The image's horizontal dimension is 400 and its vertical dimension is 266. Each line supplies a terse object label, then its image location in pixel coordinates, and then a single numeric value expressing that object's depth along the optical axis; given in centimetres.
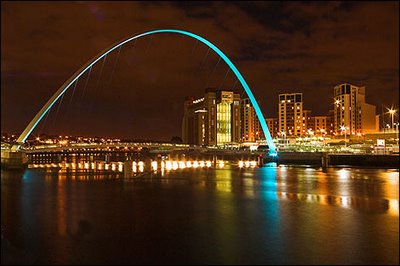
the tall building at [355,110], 13375
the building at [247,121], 16825
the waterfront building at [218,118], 14438
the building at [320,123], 16466
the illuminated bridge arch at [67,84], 5812
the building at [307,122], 15736
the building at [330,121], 16375
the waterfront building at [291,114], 15612
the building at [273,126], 17188
